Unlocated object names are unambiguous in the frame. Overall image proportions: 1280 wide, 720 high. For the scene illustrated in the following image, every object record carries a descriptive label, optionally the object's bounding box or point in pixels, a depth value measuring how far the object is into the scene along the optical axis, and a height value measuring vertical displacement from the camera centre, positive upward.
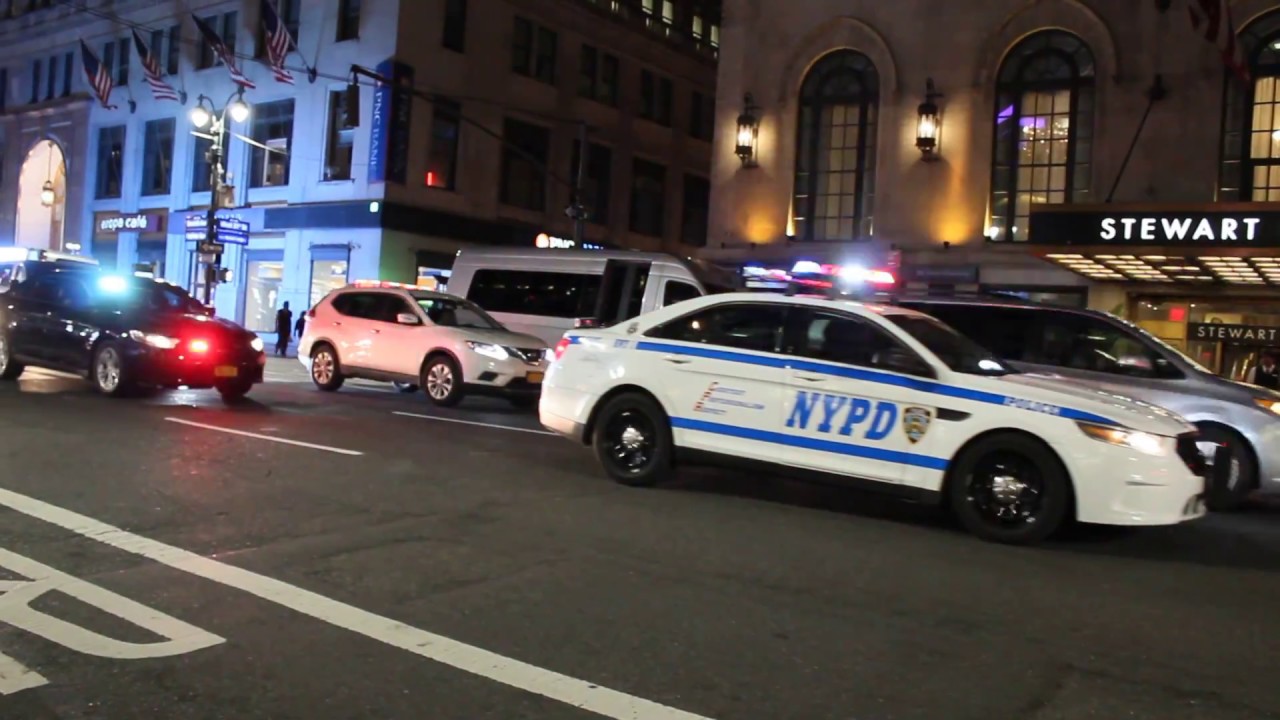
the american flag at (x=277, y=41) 29.45 +8.13
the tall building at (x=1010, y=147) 19.20 +4.69
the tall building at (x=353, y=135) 32.94 +7.45
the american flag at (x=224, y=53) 31.12 +8.32
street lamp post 28.48 +4.12
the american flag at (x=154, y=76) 34.44 +8.19
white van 15.98 +1.18
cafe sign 39.84 +4.10
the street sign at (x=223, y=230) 30.81 +3.08
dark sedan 13.16 -0.03
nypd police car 7.17 -0.26
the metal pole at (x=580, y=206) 25.30 +3.60
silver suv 10.12 +0.28
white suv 14.95 +0.08
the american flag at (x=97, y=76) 36.50 +8.52
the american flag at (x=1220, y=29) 17.66 +6.22
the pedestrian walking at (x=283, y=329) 31.31 +0.39
